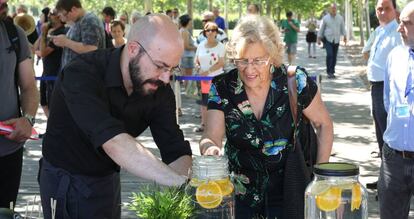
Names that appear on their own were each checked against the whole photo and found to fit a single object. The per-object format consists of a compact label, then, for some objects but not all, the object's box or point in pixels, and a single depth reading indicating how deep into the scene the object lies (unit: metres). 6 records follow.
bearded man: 2.76
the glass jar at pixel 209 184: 2.49
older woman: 3.33
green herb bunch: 2.44
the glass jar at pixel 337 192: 2.44
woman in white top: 10.47
